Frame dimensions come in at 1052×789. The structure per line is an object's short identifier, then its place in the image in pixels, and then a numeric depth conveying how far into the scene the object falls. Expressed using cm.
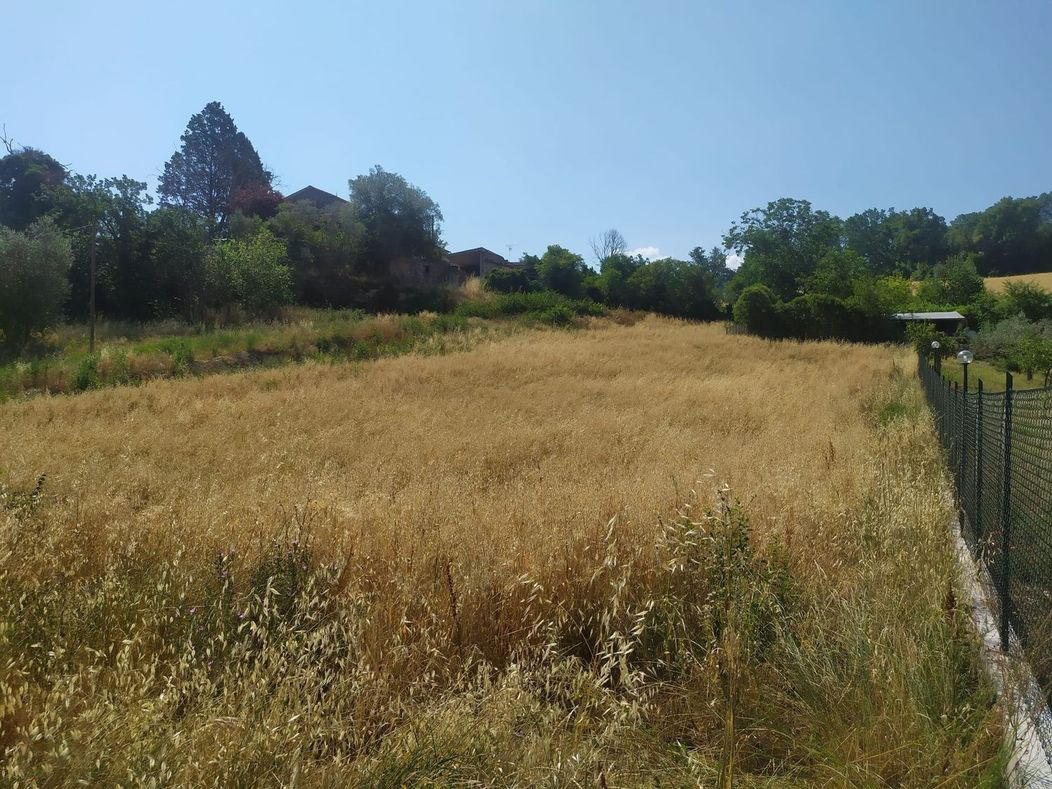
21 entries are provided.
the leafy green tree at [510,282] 4491
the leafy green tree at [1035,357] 2512
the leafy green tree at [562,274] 4831
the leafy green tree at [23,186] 3422
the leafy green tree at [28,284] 2064
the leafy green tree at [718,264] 9575
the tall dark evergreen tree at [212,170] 4847
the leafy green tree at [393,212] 3981
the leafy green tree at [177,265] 2920
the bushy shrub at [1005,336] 3659
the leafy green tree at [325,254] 3700
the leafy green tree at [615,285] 4984
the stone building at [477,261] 5681
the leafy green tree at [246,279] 2927
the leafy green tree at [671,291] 4928
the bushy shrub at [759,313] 3909
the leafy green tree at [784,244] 6125
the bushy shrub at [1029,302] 4900
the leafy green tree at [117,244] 2927
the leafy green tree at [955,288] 6006
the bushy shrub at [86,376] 1648
